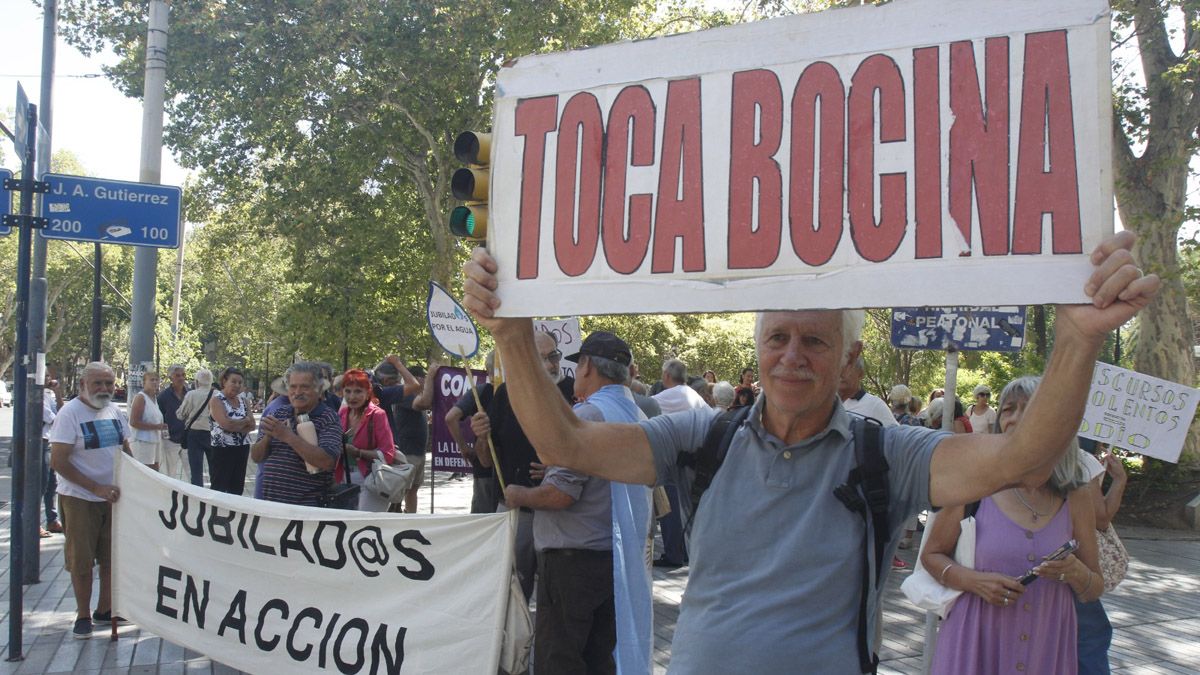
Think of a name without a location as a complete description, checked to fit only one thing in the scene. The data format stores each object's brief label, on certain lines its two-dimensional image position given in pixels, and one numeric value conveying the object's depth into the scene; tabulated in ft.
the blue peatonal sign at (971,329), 22.53
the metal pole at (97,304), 47.36
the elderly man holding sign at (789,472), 6.88
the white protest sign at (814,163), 6.15
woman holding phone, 11.19
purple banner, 30.81
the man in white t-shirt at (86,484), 21.04
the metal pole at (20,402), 19.33
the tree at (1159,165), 42.06
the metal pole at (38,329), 21.34
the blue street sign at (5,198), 21.07
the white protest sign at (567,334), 39.81
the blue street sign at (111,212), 21.25
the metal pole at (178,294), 122.59
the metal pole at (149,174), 31.09
